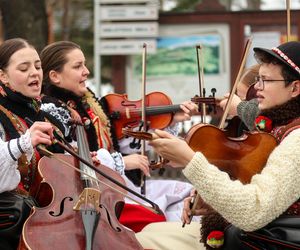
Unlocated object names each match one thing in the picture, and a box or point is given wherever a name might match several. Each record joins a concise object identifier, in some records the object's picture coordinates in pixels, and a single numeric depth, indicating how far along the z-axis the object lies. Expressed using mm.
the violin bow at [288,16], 3490
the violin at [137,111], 4266
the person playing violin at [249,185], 2471
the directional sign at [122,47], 8820
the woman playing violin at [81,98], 3934
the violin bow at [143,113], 3865
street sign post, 8812
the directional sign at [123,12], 8883
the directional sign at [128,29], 8781
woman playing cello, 2848
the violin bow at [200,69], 3559
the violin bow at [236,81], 2902
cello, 2611
